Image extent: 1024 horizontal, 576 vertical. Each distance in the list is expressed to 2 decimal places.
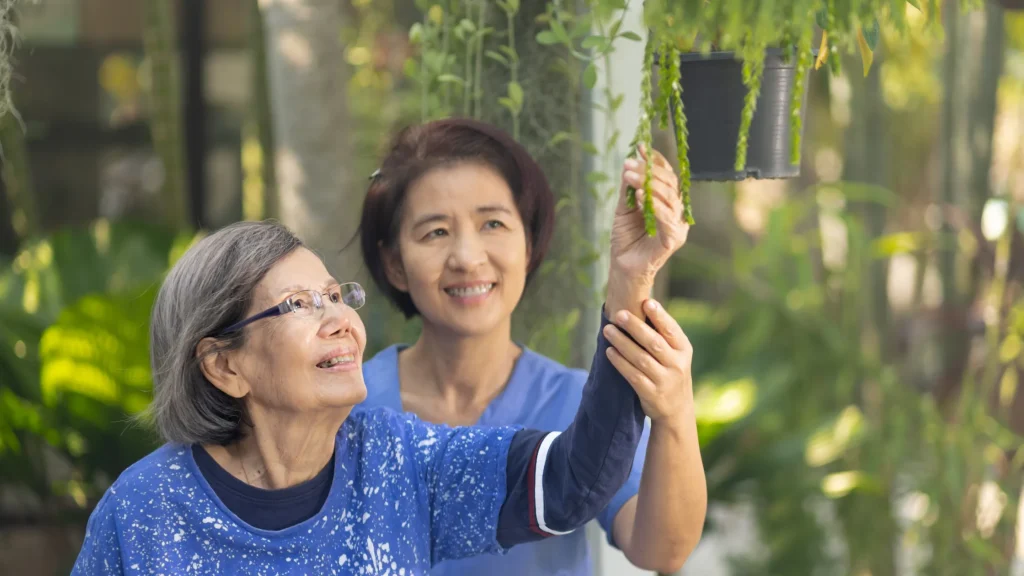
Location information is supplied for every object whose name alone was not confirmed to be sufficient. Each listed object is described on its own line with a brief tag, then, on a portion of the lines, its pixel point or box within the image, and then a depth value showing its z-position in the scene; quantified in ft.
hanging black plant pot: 7.49
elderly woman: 7.31
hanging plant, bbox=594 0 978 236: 6.80
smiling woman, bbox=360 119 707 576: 8.07
